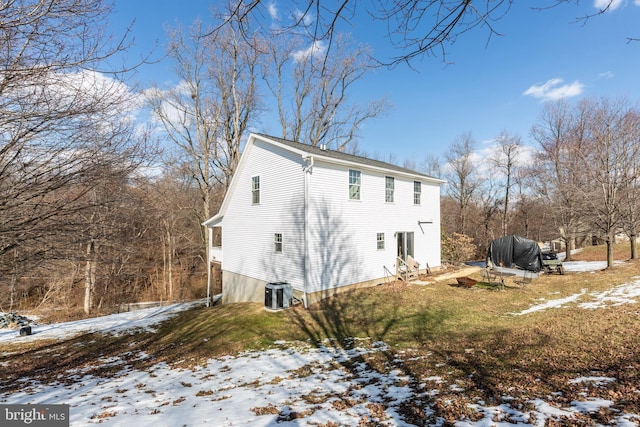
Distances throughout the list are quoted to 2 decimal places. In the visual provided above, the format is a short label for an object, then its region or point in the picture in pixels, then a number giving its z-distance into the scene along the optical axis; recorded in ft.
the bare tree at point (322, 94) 81.85
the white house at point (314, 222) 39.50
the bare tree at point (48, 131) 11.06
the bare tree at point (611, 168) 50.24
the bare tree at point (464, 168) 106.83
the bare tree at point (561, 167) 60.68
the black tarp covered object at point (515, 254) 50.75
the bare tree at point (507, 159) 97.18
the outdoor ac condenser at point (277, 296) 37.52
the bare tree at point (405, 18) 8.13
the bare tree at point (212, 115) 73.67
